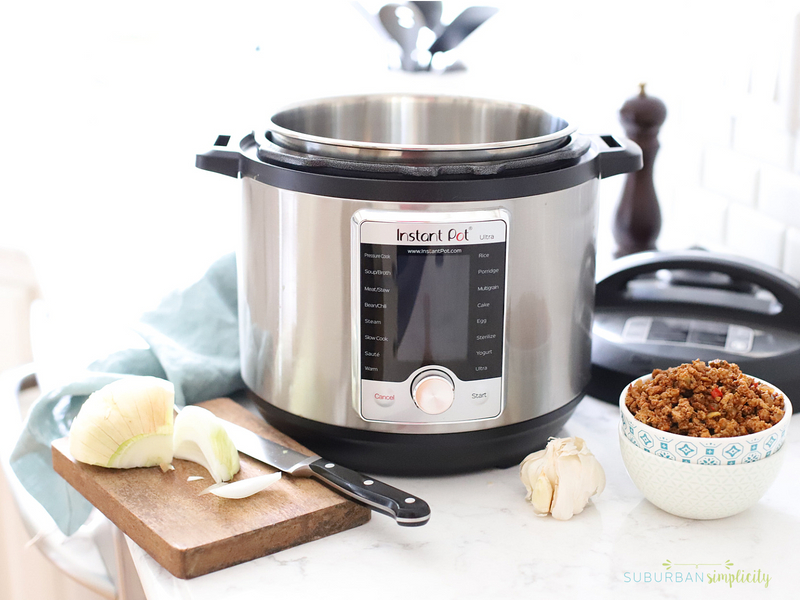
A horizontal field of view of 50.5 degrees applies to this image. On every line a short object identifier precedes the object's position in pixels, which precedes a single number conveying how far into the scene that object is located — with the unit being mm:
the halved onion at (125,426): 709
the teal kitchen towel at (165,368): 813
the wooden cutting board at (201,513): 620
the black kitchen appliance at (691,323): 876
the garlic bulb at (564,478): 687
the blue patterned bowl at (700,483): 649
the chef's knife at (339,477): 634
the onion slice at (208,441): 704
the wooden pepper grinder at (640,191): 1118
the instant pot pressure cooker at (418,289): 662
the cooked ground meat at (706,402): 654
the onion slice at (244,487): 671
